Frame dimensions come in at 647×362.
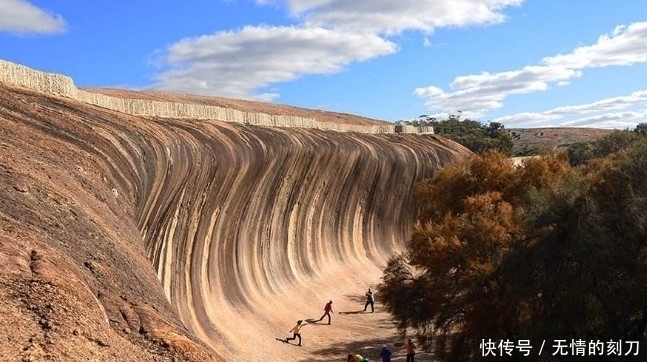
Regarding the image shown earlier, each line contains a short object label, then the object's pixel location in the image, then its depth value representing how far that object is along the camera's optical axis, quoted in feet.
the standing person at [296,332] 66.64
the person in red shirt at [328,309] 77.46
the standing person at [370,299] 86.02
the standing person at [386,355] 58.18
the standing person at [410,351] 59.77
